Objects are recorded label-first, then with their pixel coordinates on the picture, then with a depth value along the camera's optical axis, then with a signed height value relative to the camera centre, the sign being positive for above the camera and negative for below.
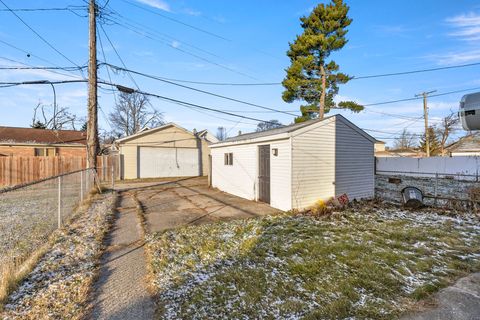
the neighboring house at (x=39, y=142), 19.31 +1.72
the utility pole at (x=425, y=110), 22.41 +4.65
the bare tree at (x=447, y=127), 23.83 +3.47
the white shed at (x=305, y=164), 8.25 -0.08
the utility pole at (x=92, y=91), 10.70 +3.13
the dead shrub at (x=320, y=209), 7.48 -1.50
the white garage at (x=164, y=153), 19.27 +0.81
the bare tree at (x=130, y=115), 34.42 +6.78
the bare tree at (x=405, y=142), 40.81 +3.67
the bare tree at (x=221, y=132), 56.77 +7.33
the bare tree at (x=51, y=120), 28.90 +5.83
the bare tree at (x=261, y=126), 45.34 +6.68
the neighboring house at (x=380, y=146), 48.87 +3.00
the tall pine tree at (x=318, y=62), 17.50 +7.25
